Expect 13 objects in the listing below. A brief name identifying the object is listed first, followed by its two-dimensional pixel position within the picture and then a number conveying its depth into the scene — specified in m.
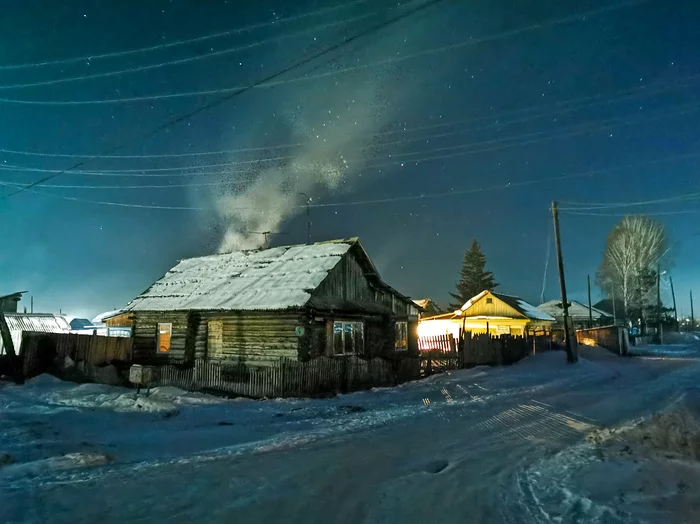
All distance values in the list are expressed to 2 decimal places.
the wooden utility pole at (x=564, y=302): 28.92
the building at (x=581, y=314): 78.81
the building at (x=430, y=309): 45.47
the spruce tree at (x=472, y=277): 68.56
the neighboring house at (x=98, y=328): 46.07
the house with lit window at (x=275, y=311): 21.92
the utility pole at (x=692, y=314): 89.73
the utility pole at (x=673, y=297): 76.75
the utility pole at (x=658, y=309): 60.12
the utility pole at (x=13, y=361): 21.47
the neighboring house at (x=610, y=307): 88.06
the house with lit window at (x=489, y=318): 47.97
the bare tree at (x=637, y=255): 62.41
